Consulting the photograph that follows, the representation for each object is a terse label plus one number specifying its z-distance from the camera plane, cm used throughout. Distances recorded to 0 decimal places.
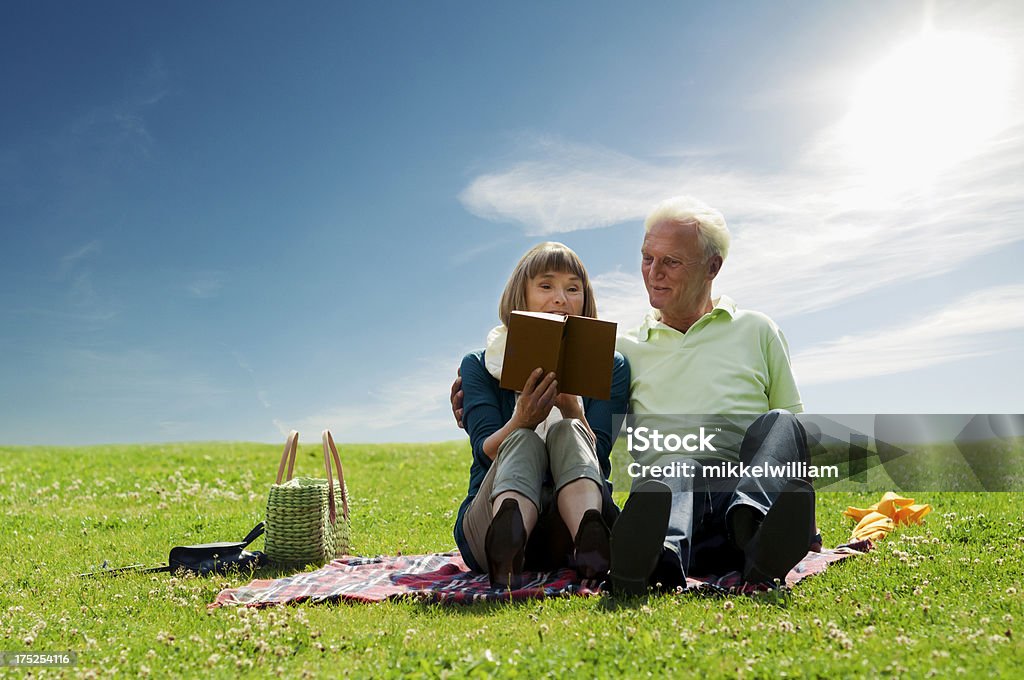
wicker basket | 638
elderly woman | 465
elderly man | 431
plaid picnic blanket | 465
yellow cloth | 700
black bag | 619
